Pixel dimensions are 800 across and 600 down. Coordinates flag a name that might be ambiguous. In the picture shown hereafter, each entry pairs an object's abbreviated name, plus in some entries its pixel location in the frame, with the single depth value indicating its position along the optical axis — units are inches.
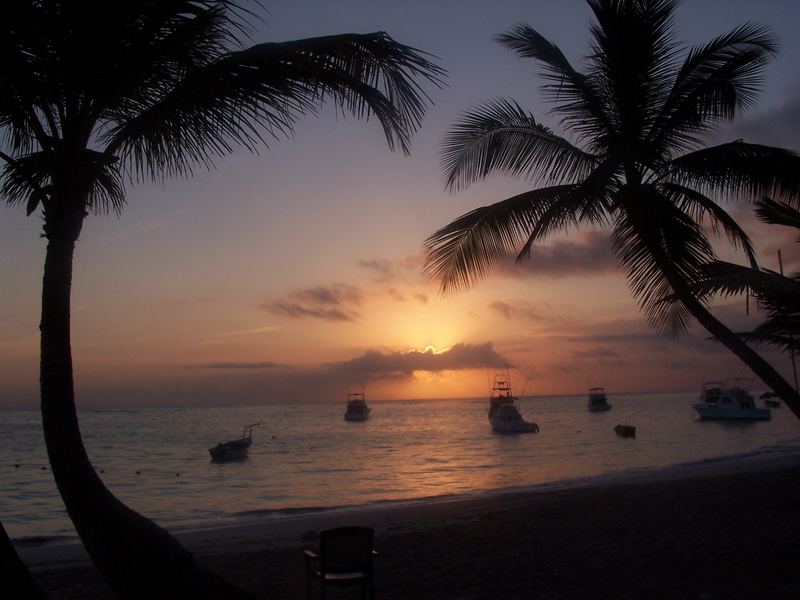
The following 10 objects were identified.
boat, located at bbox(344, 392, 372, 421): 3609.7
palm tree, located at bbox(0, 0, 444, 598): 201.0
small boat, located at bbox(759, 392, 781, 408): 4121.6
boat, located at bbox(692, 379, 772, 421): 2495.1
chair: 237.0
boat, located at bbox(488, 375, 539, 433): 2265.0
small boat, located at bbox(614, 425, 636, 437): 2106.3
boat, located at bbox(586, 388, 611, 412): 3986.2
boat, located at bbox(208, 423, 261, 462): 1498.5
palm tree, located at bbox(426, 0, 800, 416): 305.4
